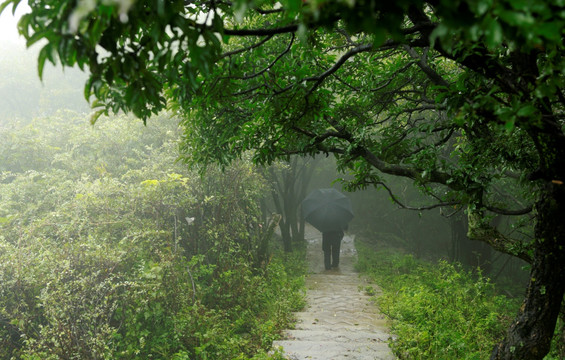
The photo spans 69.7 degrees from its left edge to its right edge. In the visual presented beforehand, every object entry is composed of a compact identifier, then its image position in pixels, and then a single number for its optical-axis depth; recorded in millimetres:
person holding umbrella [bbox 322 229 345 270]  12469
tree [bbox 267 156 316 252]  12963
